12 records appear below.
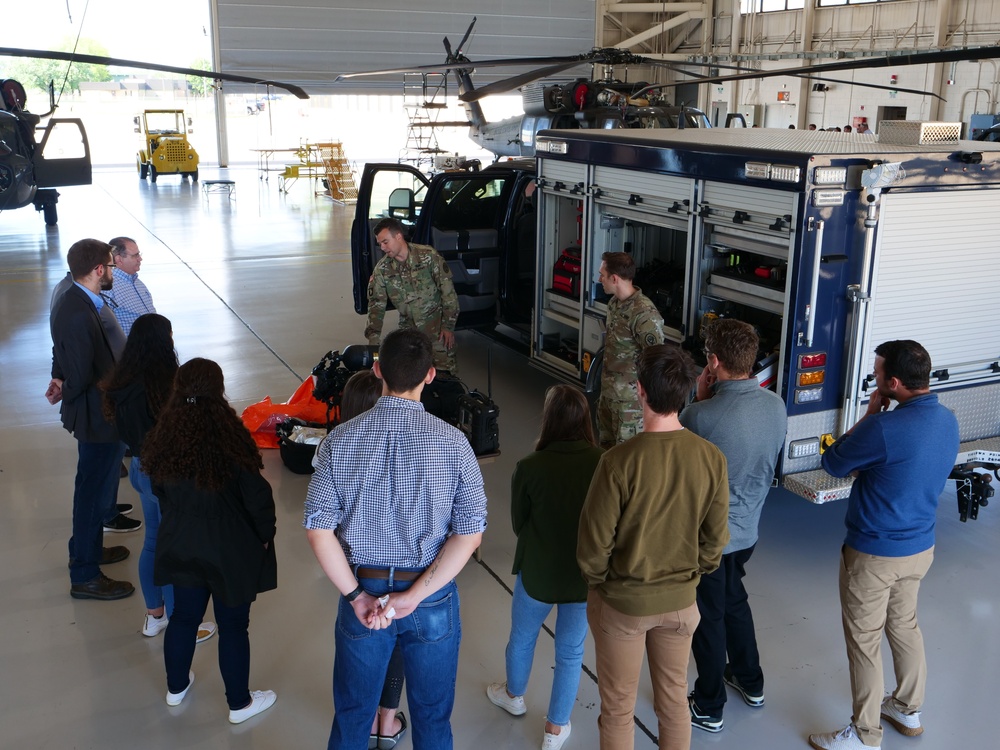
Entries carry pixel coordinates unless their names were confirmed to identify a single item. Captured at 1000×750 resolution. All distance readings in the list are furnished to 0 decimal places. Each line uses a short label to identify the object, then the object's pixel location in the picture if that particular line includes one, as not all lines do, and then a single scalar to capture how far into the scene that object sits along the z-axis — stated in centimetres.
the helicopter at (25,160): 1410
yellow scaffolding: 2155
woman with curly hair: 324
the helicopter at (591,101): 1023
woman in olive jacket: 322
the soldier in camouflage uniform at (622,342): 518
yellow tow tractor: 2328
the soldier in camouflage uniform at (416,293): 677
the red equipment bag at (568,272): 707
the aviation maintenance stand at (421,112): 2679
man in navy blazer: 447
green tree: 3462
